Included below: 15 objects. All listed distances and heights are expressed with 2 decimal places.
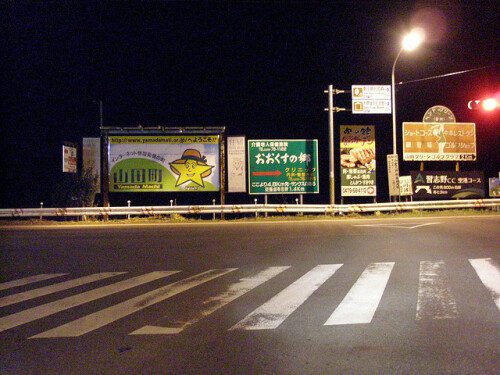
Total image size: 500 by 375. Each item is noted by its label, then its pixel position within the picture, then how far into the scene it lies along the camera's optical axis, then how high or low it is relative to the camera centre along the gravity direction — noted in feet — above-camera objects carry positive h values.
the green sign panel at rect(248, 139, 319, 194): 93.86 +5.31
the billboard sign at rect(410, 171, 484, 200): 102.40 +1.15
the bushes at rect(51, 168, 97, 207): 91.25 +1.26
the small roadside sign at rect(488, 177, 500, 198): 103.04 +0.62
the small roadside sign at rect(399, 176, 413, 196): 90.43 +0.70
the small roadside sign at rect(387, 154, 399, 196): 87.95 +3.24
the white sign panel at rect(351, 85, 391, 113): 86.45 +16.58
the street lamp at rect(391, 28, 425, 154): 76.79 +23.73
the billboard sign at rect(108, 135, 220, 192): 93.40 +6.27
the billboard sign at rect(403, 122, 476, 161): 101.35 +10.28
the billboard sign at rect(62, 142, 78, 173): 88.33 +7.25
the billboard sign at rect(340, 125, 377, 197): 95.71 +6.23
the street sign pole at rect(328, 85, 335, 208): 85.31 +10.92
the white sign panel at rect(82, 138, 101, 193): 94.17 +8.25
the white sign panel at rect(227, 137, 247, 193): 92.68 +5.54
